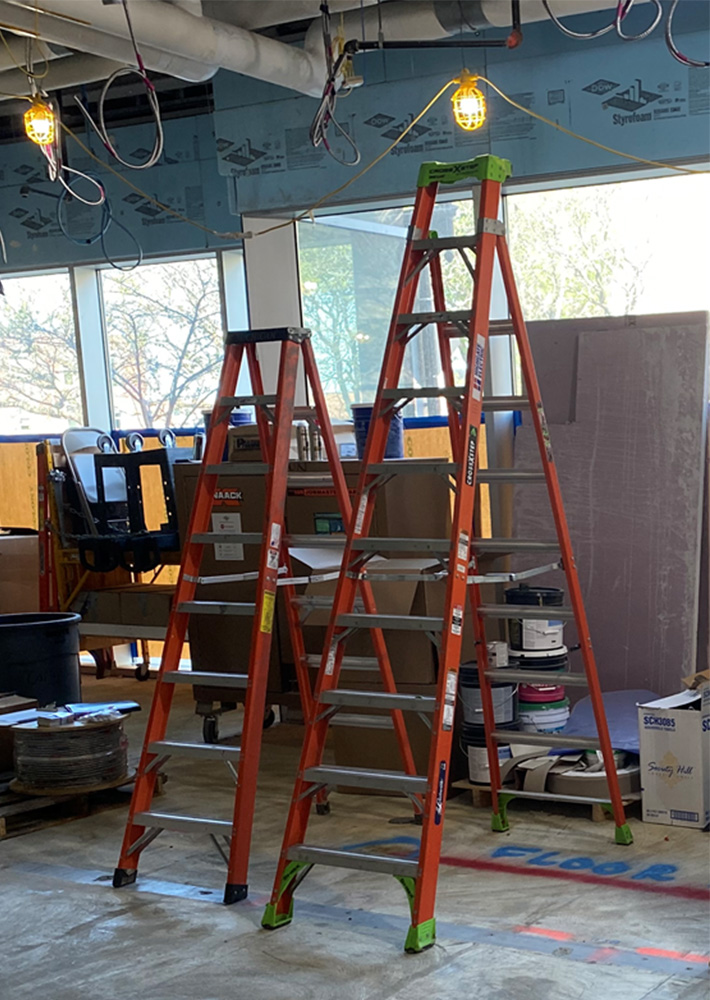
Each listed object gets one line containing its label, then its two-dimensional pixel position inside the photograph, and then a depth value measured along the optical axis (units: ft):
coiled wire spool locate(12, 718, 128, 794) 15.60
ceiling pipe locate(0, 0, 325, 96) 18.51
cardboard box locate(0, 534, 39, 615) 23.93
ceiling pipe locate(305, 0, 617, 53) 19.65
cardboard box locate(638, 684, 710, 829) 13.93
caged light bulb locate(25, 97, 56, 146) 17.72
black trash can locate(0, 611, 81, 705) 17.65
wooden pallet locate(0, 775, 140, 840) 15.56
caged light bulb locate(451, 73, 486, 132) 17.53
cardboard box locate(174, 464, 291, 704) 18.57
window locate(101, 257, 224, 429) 29.33
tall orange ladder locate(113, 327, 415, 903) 12.66
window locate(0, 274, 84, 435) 31.45
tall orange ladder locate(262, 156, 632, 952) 11.23
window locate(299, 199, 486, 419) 24.54
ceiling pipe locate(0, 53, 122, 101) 24.25
